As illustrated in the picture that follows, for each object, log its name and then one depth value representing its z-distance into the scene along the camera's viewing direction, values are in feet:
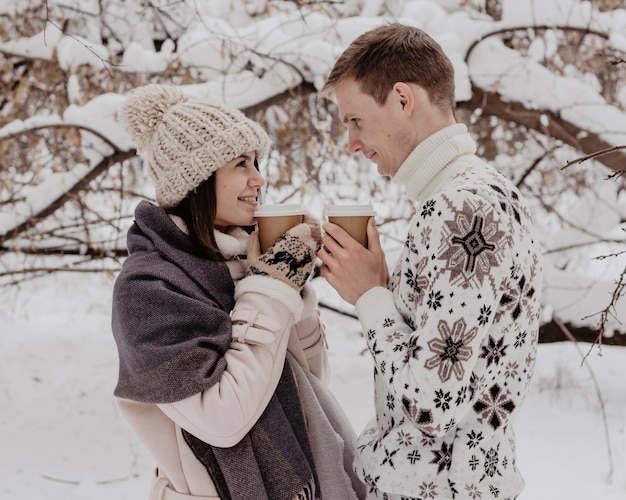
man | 3.99
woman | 4.67
